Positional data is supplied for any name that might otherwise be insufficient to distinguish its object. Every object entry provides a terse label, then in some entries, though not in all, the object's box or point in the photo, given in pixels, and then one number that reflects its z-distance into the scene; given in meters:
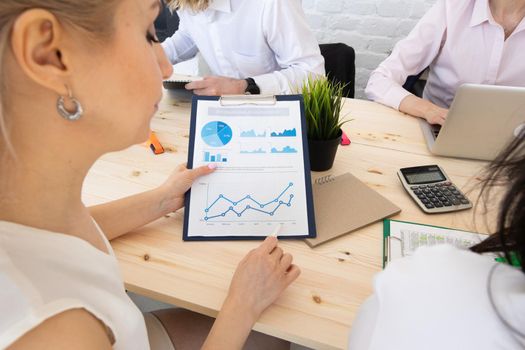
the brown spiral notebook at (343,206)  0.79
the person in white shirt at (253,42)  1.30
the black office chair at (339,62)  1.61
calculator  0.85
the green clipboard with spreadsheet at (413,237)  0.75
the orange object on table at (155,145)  1.02
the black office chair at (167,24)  1.53
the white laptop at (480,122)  0.89
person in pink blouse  1.36
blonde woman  0.38
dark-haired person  0.36
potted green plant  0.89
